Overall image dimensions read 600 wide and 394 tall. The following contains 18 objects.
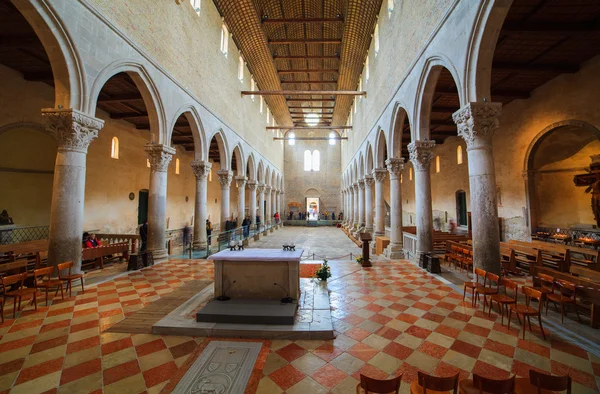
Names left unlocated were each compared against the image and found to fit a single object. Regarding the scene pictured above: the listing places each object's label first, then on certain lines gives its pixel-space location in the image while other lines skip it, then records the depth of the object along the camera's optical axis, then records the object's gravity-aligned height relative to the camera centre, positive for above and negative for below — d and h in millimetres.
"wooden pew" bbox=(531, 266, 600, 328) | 4156 -1343
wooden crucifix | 9336 +1082
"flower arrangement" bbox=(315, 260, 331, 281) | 6773 -1586
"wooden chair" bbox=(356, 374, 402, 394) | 2152 -1430
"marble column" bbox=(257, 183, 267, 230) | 22391 +961
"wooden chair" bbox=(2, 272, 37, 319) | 4613 -1376
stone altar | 5027 -1238
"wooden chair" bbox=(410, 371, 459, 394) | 2166 -1427
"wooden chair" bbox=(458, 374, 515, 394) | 2133 -1431
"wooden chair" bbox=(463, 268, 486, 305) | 5286 -1467
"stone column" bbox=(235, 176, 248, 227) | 17683 +1385
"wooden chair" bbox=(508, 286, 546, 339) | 3947 -1528
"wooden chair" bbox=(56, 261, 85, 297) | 5650 -1367
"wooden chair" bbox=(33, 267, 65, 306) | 5208 -1383
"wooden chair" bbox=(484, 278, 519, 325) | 4328 -1488
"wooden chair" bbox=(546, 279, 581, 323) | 4391 -1457
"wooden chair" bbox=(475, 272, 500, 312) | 4891 -1477
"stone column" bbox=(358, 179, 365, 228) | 20062 +724
